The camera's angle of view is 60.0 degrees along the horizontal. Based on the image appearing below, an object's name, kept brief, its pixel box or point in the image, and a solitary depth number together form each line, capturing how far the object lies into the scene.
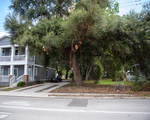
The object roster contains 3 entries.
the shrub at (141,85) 10.86
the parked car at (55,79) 27.20
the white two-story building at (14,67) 19.72
